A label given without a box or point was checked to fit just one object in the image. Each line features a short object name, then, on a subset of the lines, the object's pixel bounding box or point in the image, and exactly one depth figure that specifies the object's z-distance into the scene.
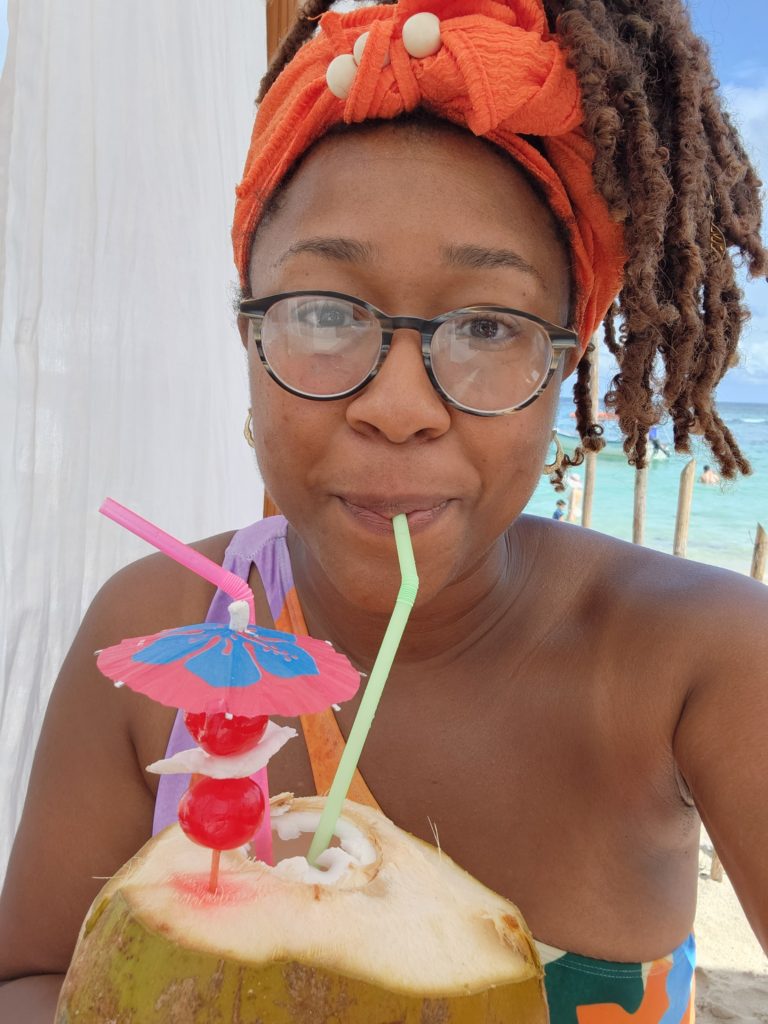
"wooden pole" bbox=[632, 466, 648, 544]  1.89
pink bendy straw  0.25
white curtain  0.48
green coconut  0.19
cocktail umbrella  0.19
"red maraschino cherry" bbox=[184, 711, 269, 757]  0.20
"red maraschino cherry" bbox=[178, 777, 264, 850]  0.20
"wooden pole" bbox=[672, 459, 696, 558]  1.96
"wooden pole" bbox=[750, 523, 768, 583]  1.59
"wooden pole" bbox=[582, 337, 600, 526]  1.98
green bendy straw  0.21
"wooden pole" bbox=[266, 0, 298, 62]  0.95
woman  0.33
